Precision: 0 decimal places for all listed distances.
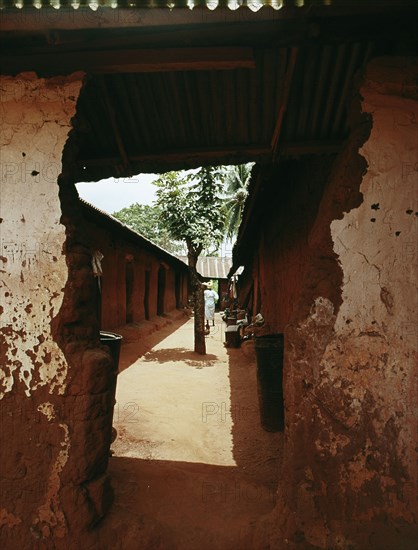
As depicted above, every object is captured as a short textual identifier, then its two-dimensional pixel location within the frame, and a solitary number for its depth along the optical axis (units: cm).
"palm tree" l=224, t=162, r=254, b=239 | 2640
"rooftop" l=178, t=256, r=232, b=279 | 3225
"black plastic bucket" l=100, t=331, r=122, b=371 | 354
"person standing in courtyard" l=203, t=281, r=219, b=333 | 1603
